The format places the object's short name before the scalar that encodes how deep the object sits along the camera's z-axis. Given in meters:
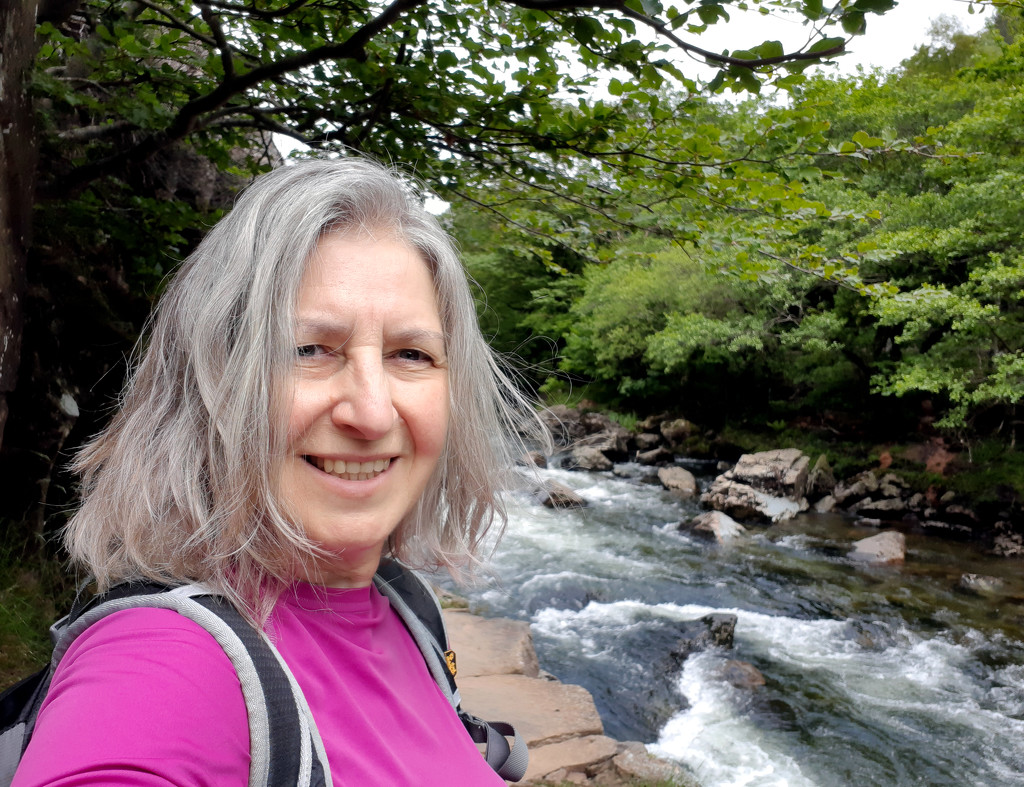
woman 0.94
